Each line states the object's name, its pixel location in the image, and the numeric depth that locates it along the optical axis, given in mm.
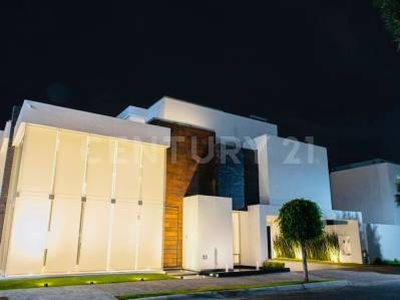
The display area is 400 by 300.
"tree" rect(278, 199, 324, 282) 12805
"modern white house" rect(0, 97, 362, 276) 13844
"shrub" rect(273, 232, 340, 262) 20750
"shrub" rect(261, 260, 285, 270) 16316
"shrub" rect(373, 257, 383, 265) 19634
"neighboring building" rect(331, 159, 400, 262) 27828
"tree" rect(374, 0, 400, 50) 6359
